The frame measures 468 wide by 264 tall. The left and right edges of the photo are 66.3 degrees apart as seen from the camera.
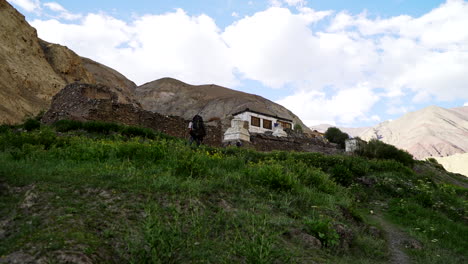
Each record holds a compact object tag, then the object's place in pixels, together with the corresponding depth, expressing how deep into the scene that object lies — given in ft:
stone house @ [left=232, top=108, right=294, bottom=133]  154.20
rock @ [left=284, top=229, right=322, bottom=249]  15.14
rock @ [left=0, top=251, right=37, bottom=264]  9.32
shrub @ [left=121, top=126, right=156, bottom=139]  49.21
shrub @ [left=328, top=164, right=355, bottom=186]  34.24
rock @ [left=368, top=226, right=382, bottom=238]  20.79
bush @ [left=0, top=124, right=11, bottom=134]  46.41
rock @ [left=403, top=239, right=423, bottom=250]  20.17
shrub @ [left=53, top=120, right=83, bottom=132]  45.73
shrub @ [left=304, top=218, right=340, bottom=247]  15.75
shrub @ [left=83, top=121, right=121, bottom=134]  46.94
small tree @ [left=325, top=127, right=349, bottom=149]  140.70
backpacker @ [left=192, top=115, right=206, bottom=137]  45.57
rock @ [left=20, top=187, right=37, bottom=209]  13.37
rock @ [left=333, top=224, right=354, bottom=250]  16.48
